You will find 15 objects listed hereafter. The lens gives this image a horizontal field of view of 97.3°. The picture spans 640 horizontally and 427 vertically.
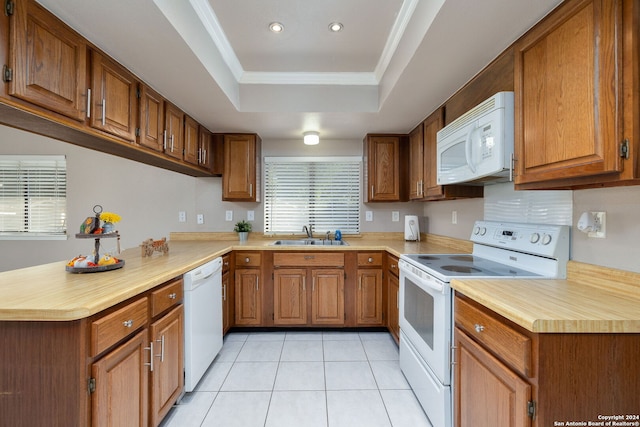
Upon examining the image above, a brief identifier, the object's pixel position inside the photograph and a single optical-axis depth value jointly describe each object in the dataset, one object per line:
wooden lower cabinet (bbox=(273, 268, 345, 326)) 2.81
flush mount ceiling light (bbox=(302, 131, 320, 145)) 2.96
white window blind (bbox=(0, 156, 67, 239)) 3.32
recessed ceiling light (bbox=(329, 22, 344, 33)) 1.78
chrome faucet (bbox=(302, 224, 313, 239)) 3.35
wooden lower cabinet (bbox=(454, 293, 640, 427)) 0.91
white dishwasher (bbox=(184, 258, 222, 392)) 1.80
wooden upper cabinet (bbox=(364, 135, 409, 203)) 3.11
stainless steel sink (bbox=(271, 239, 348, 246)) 3.10
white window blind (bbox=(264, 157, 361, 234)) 3.42
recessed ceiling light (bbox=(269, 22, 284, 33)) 1.78
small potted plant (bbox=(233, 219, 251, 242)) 3.17
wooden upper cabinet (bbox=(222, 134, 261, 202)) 3.09
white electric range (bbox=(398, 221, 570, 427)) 1.47
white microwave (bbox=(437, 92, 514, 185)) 1.45
